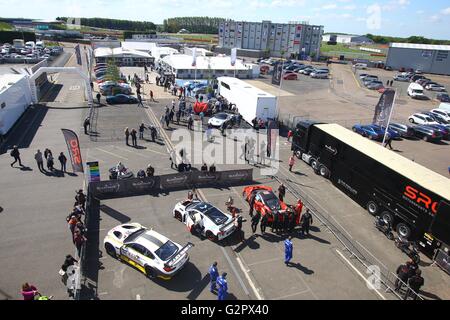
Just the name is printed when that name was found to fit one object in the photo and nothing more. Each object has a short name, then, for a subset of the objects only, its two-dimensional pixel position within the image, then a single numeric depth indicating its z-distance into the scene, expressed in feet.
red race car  54.08
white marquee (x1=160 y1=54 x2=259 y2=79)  173.25
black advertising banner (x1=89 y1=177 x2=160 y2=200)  59.41
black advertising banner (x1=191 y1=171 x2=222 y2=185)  66.23
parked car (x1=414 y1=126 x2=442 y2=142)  102.63
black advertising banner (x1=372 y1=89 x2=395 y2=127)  87.78
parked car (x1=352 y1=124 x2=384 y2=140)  99.45
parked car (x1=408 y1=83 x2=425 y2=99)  168.66
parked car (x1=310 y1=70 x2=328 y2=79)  217.36
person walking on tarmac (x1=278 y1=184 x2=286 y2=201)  60.64
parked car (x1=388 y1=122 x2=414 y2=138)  104.88
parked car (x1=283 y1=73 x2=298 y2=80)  206.90
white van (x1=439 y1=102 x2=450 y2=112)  129.88
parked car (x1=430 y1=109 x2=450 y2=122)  121.58
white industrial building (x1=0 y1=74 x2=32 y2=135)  87.56
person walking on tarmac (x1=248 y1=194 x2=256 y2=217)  55.72
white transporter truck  101.24
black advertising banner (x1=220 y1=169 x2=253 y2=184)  67.87
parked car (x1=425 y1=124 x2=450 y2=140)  104.97
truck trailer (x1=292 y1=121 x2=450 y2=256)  46.78
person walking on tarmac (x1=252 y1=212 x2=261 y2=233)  50.65
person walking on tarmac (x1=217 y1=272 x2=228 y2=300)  36.37
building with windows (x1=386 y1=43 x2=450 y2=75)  235.20
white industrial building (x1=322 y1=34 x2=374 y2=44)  593.18
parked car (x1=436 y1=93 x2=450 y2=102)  159.51
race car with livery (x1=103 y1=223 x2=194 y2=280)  40.06
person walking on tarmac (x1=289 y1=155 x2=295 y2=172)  74.18
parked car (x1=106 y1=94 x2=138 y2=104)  123.65
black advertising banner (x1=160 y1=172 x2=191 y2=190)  63.46
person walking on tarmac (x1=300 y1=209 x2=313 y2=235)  51.52
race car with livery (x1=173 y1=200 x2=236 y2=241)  48.81
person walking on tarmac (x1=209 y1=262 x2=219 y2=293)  38.42
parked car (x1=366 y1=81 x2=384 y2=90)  186.19
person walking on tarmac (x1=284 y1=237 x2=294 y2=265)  43.39
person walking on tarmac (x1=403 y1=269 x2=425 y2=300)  39.27
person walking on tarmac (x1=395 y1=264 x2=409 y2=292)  40.45
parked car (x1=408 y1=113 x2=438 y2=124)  116.78
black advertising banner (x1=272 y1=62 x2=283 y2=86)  110.83
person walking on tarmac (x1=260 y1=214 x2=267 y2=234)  50.94
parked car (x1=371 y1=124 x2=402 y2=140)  100.47
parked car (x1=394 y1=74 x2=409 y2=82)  210.86
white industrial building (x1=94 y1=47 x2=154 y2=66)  200.34
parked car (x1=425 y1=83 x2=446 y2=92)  187.93
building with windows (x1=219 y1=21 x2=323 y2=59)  327.26
